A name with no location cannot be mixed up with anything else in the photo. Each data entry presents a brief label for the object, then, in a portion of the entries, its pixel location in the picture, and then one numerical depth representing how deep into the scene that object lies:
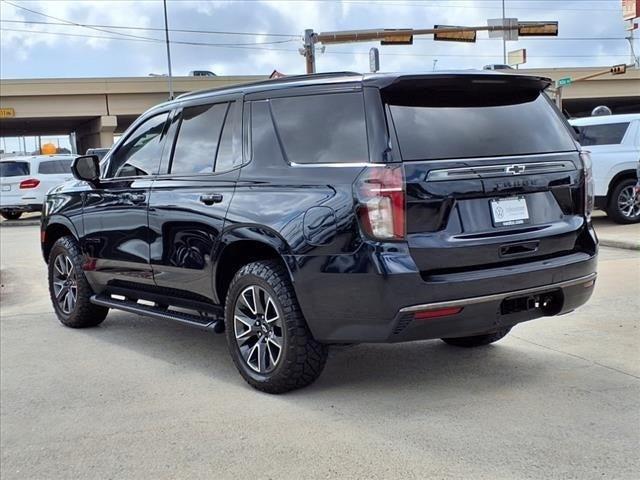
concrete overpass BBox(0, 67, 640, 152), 40.58
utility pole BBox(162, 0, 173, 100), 35.81
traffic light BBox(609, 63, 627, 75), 27.23
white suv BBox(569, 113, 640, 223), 11.59
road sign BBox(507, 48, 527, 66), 26.63
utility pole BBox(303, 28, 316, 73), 20.47
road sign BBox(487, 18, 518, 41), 21.25
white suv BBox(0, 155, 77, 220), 18.41
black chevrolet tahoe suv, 3.65
